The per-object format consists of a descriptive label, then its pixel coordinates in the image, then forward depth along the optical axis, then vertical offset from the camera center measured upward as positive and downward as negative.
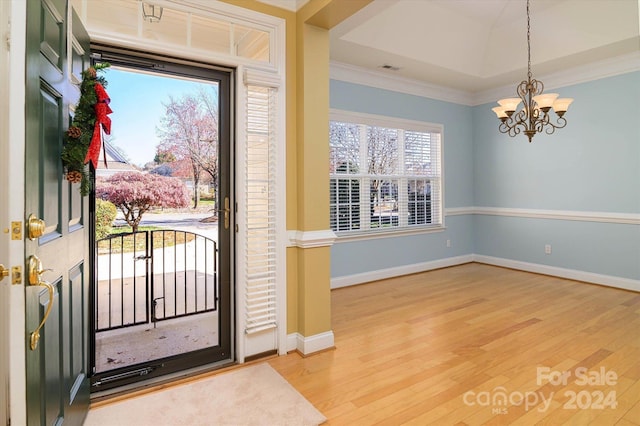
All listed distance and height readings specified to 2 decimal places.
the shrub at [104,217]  2.57 -0.01
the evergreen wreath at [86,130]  1.62 +0.40
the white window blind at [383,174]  4.59 +0.55
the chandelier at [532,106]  3.15 +1.00
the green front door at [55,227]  1.24 -0.05
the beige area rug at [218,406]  1.95 -1.12
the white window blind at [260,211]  2.64 +0.02
